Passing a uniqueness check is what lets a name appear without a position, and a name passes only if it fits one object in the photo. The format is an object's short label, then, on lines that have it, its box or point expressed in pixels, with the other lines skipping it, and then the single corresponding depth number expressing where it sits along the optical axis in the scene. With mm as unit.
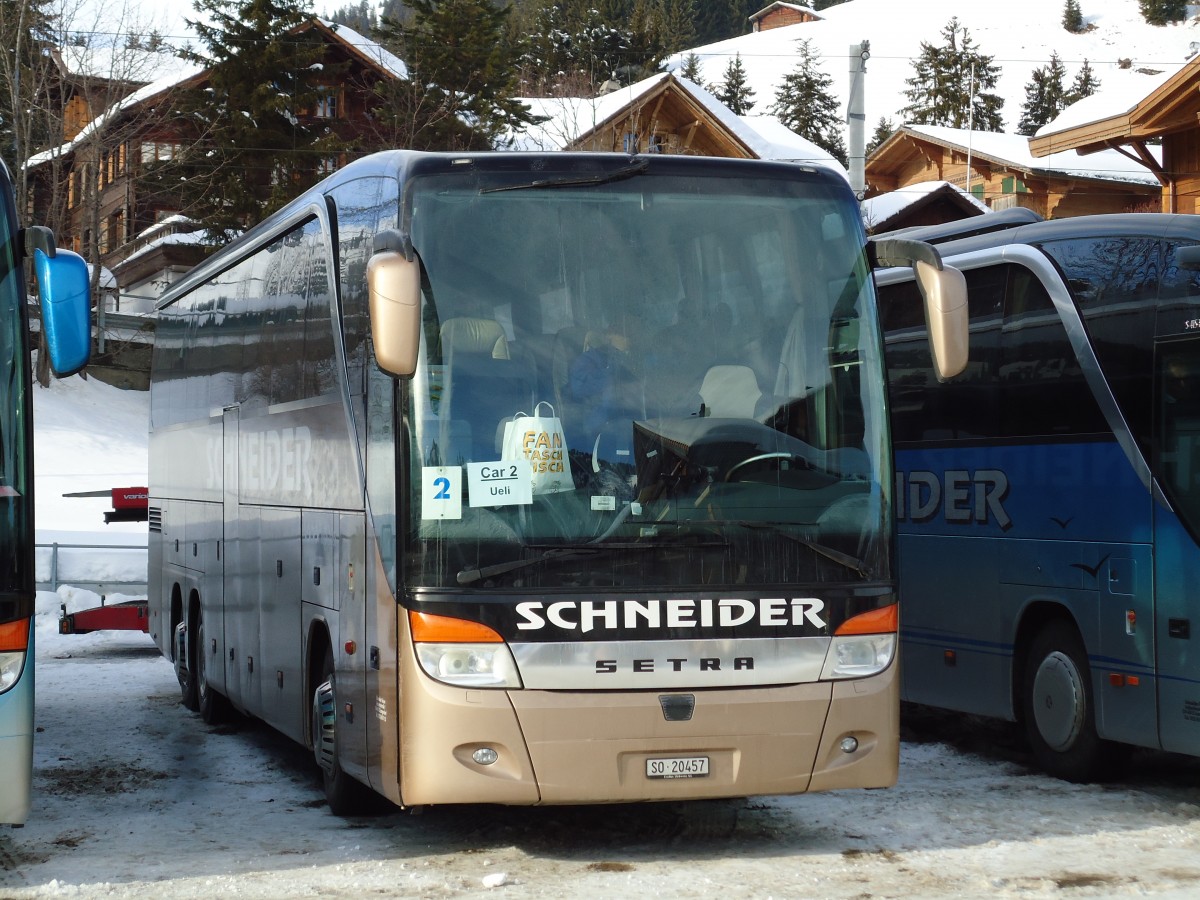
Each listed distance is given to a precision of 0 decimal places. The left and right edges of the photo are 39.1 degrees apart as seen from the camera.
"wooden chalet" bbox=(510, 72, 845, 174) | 45781
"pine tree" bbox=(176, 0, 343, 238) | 46250
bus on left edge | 6992
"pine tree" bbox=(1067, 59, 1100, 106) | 123562
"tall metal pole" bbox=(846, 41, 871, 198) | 21891
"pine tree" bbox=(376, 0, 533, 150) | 47188
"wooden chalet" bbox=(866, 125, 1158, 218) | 50781
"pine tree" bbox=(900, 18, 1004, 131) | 100381
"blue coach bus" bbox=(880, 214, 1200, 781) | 9625
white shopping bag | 7340
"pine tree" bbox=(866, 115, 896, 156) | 130625
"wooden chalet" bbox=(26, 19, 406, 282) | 45812
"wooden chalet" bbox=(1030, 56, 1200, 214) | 30656
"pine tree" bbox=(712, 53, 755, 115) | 116875
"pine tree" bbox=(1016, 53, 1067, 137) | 116688
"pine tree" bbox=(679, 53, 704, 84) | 103562
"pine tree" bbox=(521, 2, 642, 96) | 65344
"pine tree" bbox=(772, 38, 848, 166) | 102375
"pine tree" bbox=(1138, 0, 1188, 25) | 187500
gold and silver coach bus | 7305
